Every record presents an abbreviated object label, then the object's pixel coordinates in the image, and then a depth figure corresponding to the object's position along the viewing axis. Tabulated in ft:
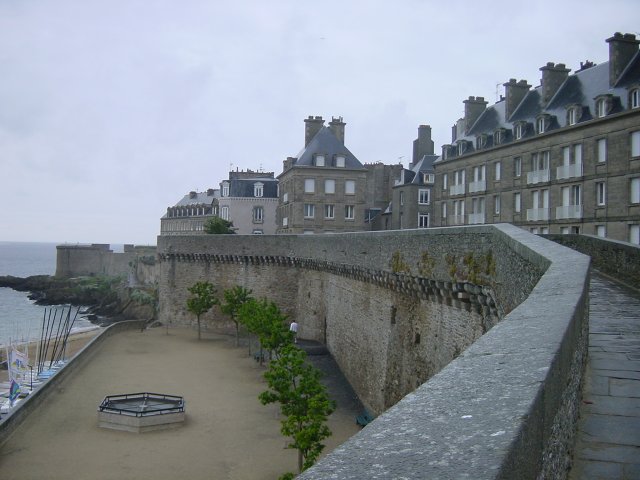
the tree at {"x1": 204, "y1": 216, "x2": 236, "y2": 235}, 147.46
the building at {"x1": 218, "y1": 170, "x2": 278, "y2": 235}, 180.45
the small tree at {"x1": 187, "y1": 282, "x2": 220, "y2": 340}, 115.75
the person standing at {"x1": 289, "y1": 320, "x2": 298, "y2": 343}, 90.40
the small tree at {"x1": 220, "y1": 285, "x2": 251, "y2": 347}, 109.29
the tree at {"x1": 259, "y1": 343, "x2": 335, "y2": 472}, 46.57
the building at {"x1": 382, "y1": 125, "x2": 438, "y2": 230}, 156.15
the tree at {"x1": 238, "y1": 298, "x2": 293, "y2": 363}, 77.36
